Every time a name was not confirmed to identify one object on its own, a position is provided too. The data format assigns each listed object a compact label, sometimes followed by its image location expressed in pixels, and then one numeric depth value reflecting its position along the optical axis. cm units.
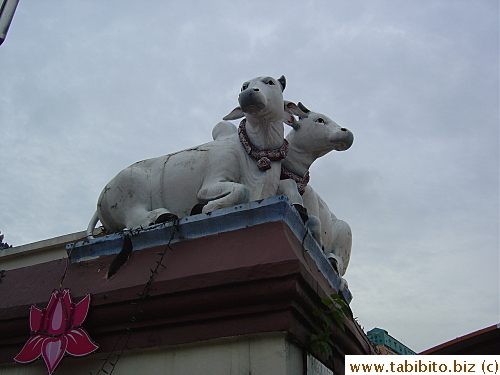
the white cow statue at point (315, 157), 420
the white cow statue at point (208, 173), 379
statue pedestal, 269
